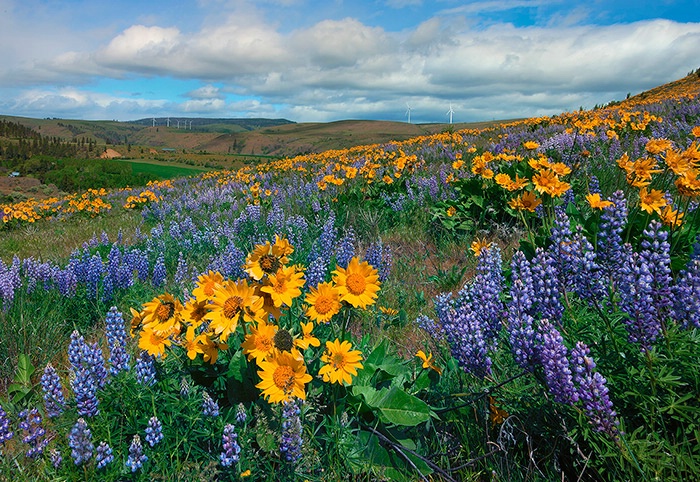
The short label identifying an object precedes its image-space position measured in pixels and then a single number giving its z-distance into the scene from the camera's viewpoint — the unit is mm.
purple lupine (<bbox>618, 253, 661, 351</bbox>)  1528
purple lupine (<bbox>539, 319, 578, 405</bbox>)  1508
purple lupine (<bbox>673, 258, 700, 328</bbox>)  1474
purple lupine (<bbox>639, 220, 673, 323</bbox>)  1529
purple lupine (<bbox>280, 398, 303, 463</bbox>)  1599
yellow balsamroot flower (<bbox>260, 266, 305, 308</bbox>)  1707
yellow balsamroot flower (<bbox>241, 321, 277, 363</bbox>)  1725
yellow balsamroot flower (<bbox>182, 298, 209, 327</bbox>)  1810
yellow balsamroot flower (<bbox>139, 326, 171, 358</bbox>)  1841
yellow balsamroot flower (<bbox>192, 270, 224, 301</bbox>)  1811
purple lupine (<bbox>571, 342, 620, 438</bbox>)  1433
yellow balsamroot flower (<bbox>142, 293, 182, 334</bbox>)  1857
